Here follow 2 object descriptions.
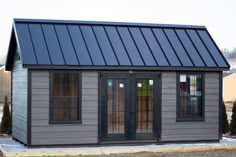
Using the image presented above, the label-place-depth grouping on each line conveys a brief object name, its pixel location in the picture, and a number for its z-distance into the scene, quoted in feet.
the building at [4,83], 171.32
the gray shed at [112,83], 46.83
